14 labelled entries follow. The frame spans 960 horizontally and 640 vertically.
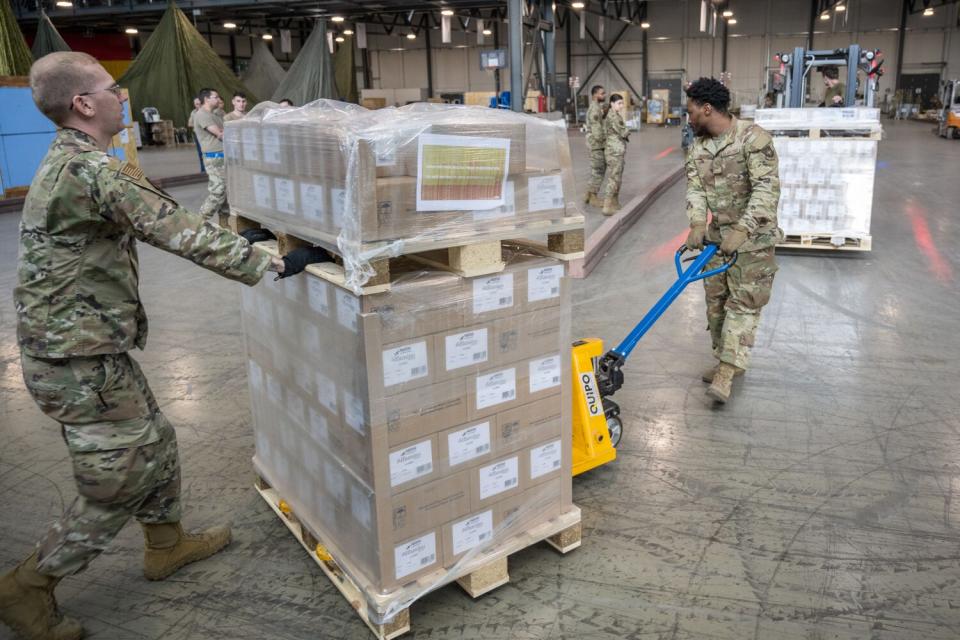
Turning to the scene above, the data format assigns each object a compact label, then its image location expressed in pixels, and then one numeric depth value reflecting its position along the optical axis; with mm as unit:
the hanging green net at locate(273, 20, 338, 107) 23406
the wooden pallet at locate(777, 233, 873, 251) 8062
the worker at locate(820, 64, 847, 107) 11422
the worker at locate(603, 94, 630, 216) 10539
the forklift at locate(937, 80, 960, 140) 21797
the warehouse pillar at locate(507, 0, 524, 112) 12578
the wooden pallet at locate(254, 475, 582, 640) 2590
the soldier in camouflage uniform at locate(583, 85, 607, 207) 10961
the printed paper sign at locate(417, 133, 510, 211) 2443
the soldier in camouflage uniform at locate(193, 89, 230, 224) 10344
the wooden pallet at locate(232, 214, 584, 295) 2363
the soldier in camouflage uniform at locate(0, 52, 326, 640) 2367
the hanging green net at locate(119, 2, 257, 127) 22625
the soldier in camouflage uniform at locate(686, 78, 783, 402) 4297
